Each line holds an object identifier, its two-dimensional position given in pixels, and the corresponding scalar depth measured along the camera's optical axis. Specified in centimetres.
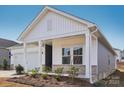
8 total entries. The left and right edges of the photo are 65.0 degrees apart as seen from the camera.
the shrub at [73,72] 540
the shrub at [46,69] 659
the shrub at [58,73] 546
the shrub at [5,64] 982
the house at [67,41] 544
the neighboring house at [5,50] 1112
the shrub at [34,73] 597
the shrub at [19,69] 717
